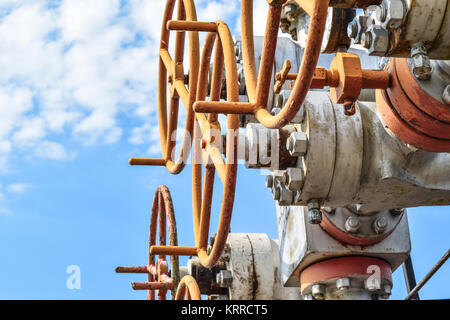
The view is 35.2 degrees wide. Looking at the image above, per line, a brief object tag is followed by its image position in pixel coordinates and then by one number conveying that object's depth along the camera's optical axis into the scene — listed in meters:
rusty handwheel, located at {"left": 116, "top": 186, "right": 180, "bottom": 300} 4.02
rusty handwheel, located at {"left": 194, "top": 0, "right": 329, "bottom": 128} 1.83
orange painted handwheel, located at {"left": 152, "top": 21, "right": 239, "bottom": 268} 2.62
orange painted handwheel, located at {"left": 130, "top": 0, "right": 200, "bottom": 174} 3.34
